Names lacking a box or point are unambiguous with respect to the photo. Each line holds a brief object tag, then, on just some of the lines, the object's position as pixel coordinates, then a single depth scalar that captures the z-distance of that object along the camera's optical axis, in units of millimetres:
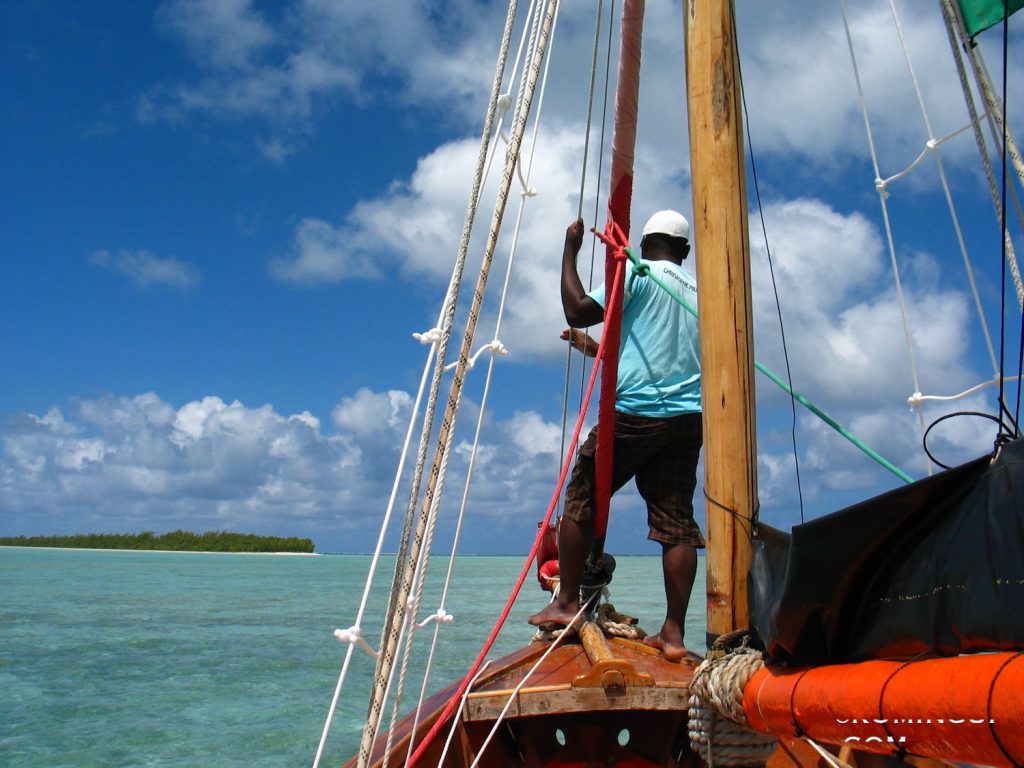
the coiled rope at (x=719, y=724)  2166
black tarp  1502
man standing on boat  3072
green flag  3766
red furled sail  3037
